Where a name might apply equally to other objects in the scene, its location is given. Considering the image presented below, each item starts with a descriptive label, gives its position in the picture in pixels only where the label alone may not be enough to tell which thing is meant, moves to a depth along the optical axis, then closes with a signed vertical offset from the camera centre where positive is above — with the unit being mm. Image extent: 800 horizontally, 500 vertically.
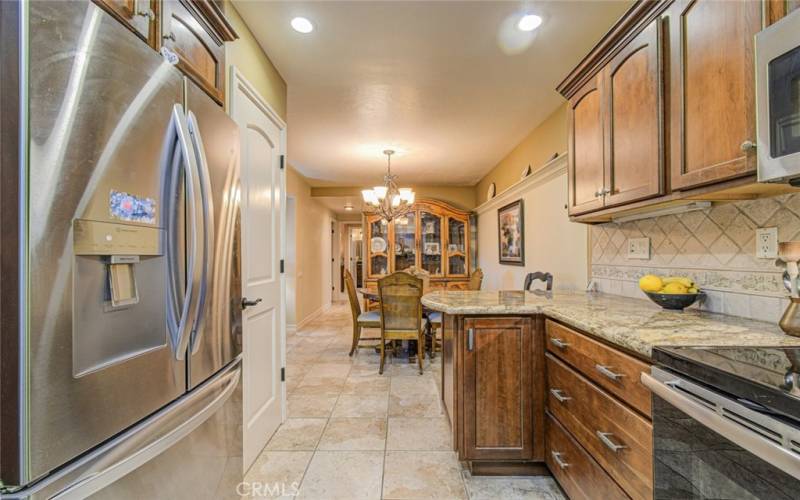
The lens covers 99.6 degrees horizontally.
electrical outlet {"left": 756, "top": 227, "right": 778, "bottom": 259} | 1293 +35
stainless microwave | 929 +435
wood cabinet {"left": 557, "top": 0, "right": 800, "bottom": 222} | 1118 +607
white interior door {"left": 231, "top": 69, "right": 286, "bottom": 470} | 1897 -38
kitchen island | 1116 -558
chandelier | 4277 +713
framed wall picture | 3910 +244
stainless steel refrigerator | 628 -34
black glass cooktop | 664 -274
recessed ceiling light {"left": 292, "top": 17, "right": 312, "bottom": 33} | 1892 +1311
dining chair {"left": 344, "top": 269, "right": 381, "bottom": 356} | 3793 -728
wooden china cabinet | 5844 +186
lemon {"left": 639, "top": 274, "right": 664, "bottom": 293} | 1625 -151
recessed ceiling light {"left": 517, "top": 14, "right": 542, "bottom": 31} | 1878 +1309
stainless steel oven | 666 -460
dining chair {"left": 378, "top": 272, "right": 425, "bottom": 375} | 3330 -550
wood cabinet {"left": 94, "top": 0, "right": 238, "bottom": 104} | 958 +772
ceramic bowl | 1533 -220
